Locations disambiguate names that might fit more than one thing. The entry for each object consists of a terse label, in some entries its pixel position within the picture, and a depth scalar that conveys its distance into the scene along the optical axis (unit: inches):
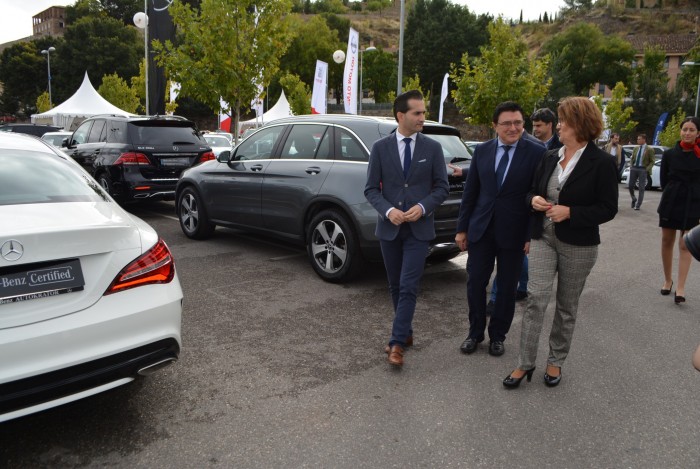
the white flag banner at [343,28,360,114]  833.5
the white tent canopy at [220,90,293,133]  1546.8
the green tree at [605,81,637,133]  1541.6
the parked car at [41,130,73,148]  740.1
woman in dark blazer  135.9
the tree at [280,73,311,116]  1632.6
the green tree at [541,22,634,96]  3053.6
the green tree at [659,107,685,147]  1257.6
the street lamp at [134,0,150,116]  920.0
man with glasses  156.2
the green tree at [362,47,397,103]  3287.4
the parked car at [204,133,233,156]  771.9
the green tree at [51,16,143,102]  2581.2
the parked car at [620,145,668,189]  821.0
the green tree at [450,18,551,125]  769.6
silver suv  229.0
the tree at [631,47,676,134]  2268.7
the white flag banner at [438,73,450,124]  1013.2
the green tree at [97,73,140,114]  1625.2
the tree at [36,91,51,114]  2241.6
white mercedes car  101.2
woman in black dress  227.9
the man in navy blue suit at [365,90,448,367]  158.6
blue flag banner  1322.1
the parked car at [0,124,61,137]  913.9
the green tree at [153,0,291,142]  513.8
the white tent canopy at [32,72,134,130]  1084.5
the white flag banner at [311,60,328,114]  942.2
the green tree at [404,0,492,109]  2822.3
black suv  376.5
